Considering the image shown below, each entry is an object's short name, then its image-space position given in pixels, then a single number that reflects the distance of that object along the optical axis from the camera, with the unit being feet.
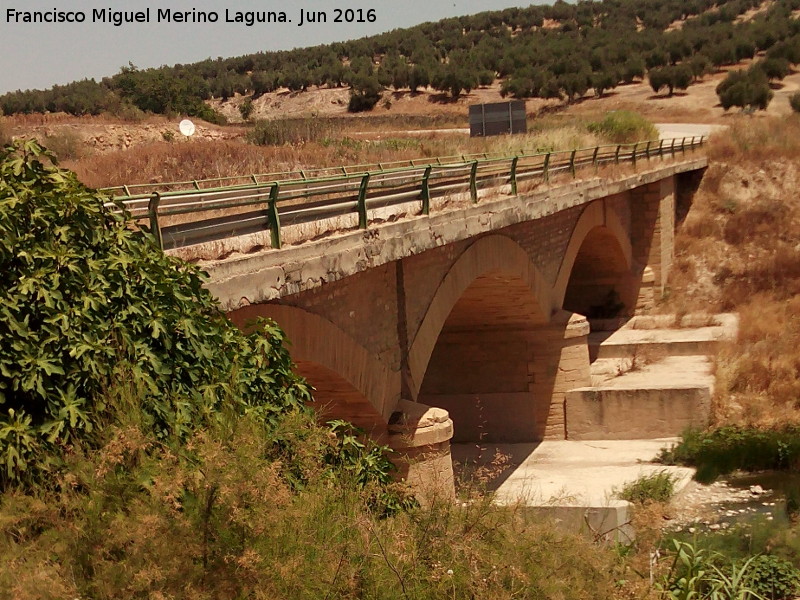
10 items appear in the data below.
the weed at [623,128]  106.63
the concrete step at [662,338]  74.59
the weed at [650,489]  45.52
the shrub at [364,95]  223.10
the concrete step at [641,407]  62.13
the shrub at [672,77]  185.98
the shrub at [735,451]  53.52
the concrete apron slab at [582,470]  36.19
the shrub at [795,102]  142.72
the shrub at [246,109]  202.19
